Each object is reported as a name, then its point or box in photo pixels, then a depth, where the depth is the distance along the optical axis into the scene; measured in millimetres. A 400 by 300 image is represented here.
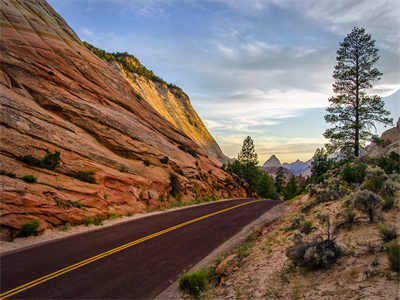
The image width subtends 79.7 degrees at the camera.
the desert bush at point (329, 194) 11375
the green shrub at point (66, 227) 11664
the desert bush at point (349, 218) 7020
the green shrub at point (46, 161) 13453
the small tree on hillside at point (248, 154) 61312
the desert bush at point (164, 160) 24803
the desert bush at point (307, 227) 7968
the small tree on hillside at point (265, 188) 59781
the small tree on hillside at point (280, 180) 83225
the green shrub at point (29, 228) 10219
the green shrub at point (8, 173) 11709
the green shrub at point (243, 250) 7888
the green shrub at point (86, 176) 15273
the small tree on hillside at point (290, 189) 59781
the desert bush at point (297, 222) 9176
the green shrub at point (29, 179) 12312
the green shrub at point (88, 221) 12880
